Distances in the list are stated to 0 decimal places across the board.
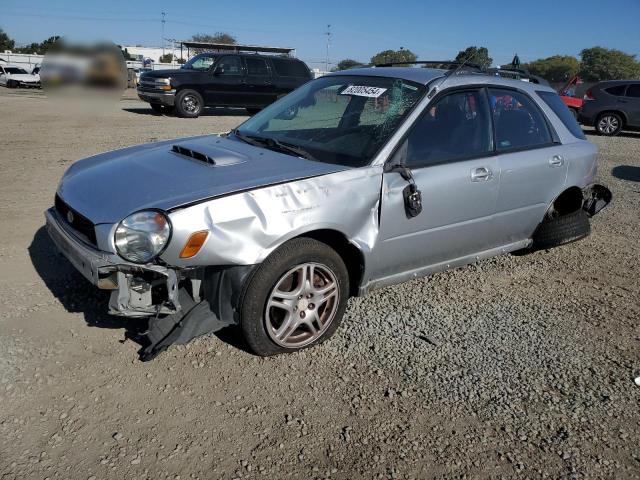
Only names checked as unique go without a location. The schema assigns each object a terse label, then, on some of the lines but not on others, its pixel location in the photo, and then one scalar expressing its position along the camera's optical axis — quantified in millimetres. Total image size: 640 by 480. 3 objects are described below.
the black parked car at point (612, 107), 15148
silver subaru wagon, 2799
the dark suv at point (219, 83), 15391
